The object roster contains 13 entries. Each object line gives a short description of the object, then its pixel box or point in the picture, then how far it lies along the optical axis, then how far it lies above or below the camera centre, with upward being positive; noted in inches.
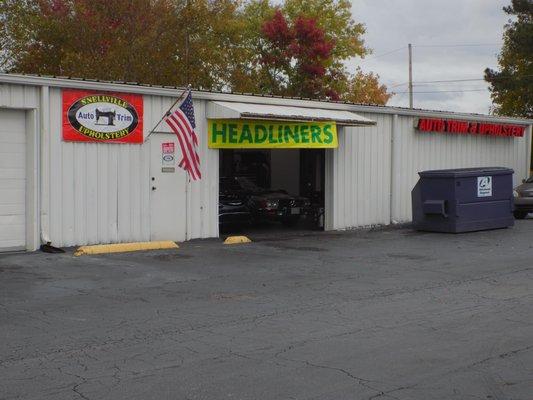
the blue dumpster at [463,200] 755.4 -20.5
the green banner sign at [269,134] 700.0 +43.6
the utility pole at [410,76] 2212.5 +306.3
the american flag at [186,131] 629.0 +40.0
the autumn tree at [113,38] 1108.5 +221.0
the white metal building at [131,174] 583.8 +3.8
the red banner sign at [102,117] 601.7 +50.5
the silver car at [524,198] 900.6 -21.3
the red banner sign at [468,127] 902.4 +67.6
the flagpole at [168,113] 649.6 +57.0
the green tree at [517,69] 1558.8 +243.7
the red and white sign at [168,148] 662.5 +26.9
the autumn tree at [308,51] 1611.7 +288.1
